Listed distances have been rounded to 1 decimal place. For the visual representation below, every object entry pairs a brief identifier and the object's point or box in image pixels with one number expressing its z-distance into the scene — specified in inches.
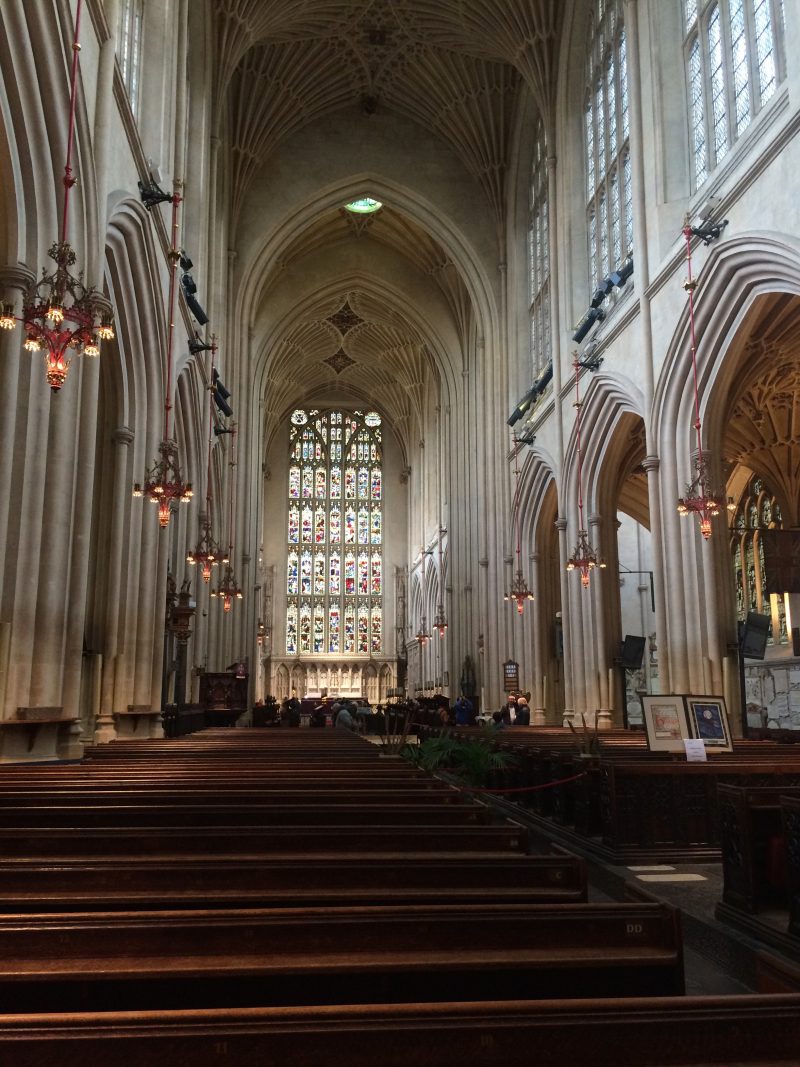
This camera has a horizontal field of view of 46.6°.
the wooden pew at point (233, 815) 166.1
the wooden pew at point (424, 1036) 60.4
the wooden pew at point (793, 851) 169.9
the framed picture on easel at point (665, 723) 316.2
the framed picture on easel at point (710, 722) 318.0
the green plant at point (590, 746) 342.6
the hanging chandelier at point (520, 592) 839.1
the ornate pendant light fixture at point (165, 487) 456.1
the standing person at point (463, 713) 844.0
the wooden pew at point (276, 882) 110.8
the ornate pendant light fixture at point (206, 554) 605.9
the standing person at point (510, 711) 791.3
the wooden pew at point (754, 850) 192.1
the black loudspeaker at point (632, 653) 719.1
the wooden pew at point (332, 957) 85.1
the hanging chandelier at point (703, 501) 482.6
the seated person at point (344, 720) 937.6
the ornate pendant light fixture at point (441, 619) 1306.6
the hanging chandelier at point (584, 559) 662.5
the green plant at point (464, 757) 400.2
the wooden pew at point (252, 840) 140.7
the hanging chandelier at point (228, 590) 770.8
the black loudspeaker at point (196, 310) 685.3
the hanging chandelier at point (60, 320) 283.4
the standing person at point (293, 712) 1225.8
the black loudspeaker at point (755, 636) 558.6
